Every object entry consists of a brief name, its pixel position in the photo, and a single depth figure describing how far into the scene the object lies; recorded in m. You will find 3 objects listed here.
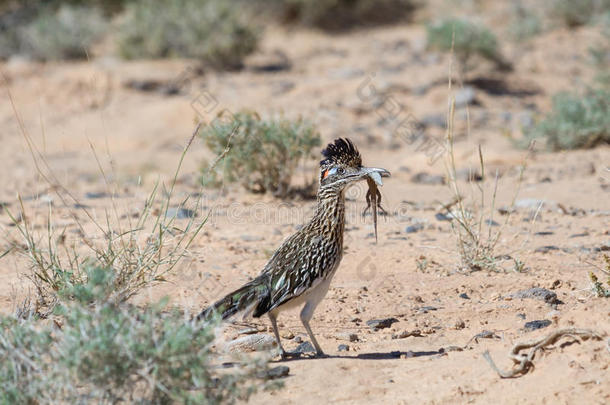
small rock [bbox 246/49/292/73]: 29.53
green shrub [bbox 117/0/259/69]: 28.56
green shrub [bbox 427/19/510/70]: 26.58
